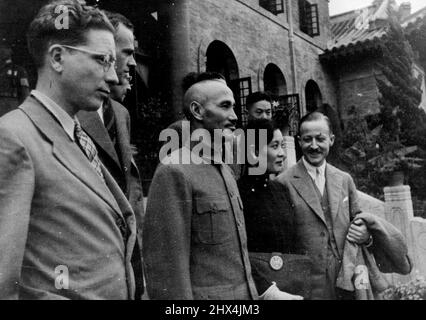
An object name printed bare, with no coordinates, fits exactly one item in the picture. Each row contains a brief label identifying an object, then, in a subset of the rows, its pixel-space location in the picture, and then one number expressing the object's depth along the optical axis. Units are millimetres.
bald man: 1954
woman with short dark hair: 2322
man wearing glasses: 1277
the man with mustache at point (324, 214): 2752
